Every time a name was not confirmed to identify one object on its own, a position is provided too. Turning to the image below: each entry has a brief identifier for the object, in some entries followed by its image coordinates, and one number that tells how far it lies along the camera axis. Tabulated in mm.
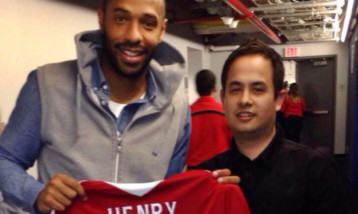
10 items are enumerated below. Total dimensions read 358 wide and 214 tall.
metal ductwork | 4930
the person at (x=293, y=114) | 8102
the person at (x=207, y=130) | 3600
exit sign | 8836
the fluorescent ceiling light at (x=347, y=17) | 4504
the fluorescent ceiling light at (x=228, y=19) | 5891
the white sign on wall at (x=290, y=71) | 8617
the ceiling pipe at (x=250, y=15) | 4522
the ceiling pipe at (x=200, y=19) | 6352
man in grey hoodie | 1400
